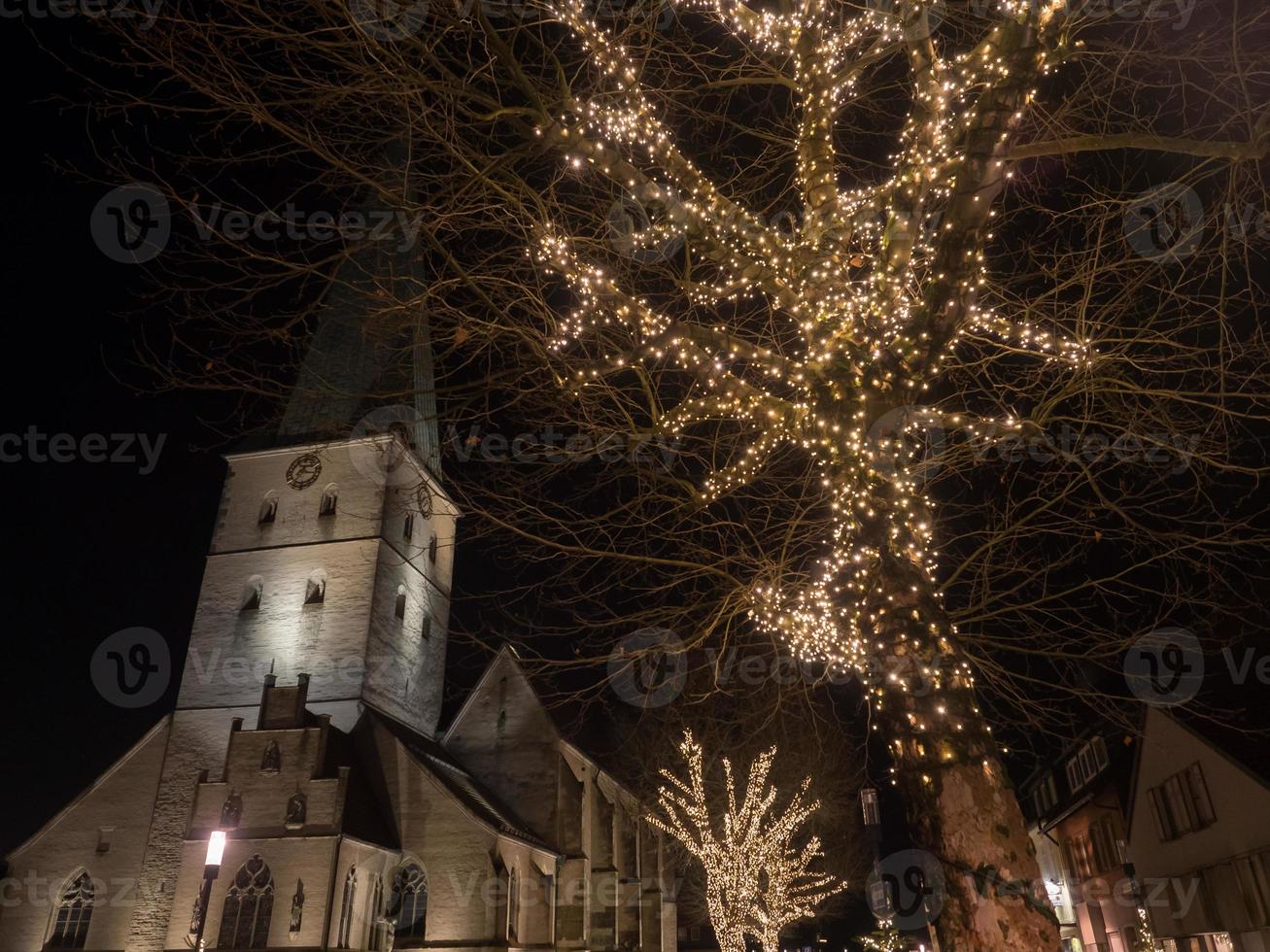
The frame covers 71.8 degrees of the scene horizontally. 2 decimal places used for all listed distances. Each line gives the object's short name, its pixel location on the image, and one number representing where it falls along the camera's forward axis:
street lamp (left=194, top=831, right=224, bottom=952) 12.02
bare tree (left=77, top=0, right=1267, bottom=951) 6.03
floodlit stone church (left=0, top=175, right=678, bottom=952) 24.98
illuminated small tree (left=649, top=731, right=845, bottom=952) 27.28
